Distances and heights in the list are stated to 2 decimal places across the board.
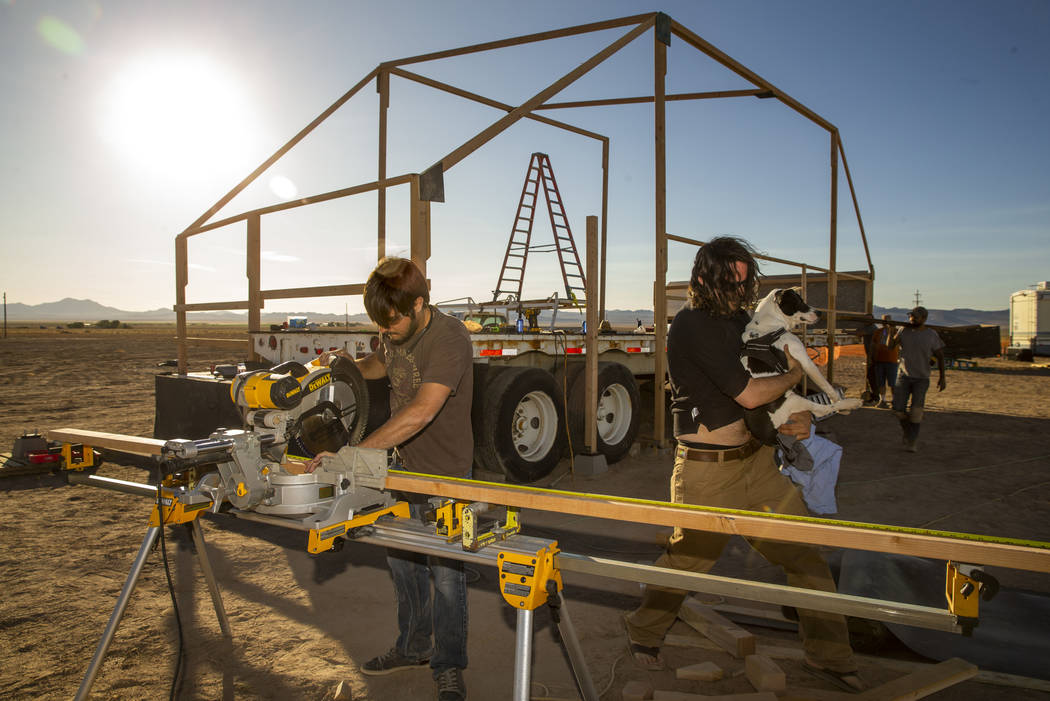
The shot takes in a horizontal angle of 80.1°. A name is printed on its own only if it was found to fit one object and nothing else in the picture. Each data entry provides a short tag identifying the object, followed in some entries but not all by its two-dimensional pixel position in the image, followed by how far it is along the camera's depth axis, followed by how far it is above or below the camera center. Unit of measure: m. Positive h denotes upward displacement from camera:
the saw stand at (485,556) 1.69 -0.64
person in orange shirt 11.40 -0.40
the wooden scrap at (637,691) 2.51 -1.45
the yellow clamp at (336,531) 1.91 -0.62
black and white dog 2.64 -0.06
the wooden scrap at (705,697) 2.49 -1.46
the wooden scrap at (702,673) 2.73 -1.48
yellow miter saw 1.97 -0.42
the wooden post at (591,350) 6.01 -0.15
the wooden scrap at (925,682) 2.39 -1.37
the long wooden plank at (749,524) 1.33 -0.46
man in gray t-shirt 7.71 -0.42
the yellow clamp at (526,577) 1.69 -0.67
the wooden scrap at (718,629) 2.91 -1.44
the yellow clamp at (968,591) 1.43 -0.59
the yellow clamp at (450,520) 1.86 -0.56
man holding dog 2.48 -0.41
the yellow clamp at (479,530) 1.79 -0.59
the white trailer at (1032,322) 26.61 +0.66
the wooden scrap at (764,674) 2.58 -1.42
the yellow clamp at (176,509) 2.15 -0.62
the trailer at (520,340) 5.53 -0.07
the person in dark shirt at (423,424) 2.38 -0.35
